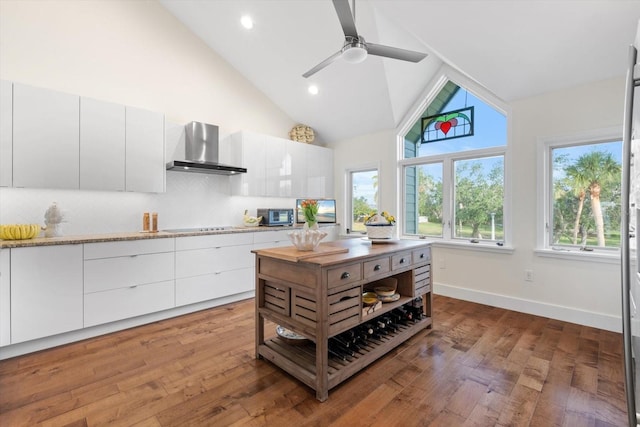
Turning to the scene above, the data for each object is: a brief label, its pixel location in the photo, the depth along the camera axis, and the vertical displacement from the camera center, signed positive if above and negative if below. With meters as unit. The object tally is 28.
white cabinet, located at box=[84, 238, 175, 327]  2.68 -0.64
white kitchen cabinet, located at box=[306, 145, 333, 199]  5.07 +0.77
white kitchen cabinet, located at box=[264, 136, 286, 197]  4.52 +0.74
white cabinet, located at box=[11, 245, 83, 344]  2.34 -0.65
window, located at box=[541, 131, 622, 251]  2.89 +0.24
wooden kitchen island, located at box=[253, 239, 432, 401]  1.82 -0.60
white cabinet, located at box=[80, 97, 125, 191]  2.95 +0.73
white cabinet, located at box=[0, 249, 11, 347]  2.27 -0.64
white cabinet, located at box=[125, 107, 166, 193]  3.22 +0.73
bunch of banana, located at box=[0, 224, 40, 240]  2.49 -0.15
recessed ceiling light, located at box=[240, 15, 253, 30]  3.66 +2.47
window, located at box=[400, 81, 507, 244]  3.65 +0.63
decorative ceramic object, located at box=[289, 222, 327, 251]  2.10 -0.17
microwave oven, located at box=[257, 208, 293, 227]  4.36 -0.02
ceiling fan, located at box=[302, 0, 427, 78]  1.96 +1.36
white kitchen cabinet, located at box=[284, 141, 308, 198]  4.80 +0.80
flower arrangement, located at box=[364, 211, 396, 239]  2.69 -0.12
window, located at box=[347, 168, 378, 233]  4.98 +0.36
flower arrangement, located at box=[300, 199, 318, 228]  2.14 +0.03
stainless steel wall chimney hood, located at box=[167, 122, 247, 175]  3.74 +0.88
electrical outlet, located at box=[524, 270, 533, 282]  3.26 -0.68
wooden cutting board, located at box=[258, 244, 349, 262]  1.92 -0.27
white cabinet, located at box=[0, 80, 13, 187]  2.54 +0.73
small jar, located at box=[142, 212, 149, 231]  3.47 -0.08
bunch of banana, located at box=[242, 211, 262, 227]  4.34 -0.09
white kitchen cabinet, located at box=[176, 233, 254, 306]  3.26 -0.63
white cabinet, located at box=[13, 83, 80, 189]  2.63 +0.73
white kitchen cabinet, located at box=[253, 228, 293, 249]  3.95 -0.34
